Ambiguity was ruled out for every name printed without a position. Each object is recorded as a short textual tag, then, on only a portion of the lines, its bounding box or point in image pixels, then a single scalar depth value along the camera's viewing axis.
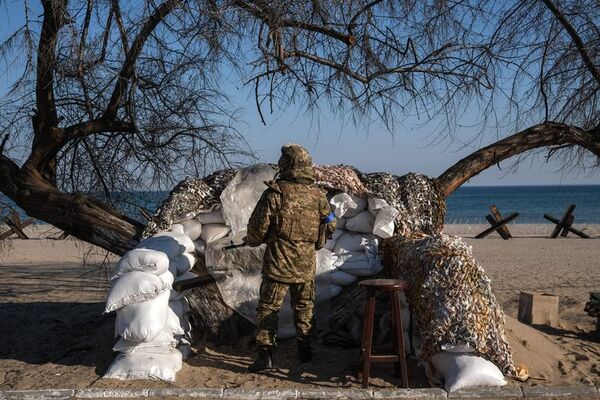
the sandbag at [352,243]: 7.23
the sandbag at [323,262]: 7.16
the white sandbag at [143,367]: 5.80
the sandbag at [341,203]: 7.19
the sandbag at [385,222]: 7.05
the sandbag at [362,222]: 7.21
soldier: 6.02
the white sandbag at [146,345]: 5.98
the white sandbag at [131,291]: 5.95
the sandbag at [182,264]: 6.53
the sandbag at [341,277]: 7.13
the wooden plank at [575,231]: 25.23
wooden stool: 5.55
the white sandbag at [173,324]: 6.33
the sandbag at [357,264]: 7.11
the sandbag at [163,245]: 6.37
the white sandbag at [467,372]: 5.40
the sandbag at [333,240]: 7.31
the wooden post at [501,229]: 25.59
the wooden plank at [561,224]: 25.61
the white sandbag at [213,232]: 7.18
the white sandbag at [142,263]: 6.10
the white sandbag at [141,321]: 5.90
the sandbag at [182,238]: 6.68
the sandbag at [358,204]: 7.22
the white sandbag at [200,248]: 7.20
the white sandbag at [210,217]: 7.15
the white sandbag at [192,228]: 7.09
